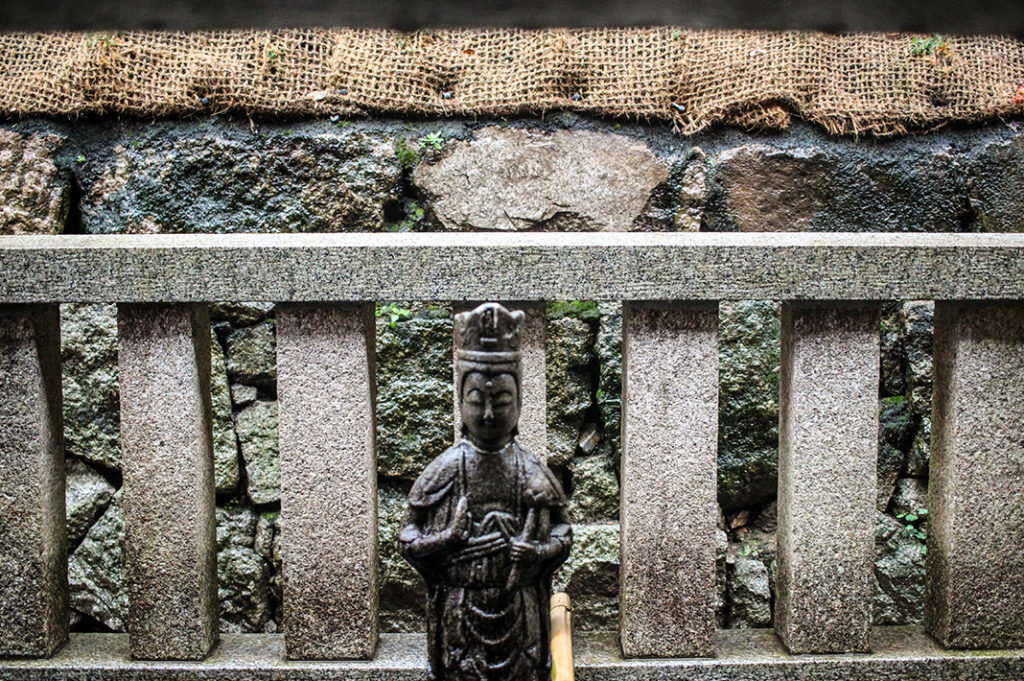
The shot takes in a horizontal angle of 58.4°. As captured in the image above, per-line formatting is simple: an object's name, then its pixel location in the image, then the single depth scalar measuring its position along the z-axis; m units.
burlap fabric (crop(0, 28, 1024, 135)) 2.75
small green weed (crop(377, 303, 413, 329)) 2.75
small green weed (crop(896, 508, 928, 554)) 2.80
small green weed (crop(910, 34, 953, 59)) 2.80
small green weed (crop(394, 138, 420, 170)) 2.75
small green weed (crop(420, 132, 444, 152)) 2.75
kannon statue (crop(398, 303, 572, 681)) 2.03
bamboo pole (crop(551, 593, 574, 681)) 2.06
